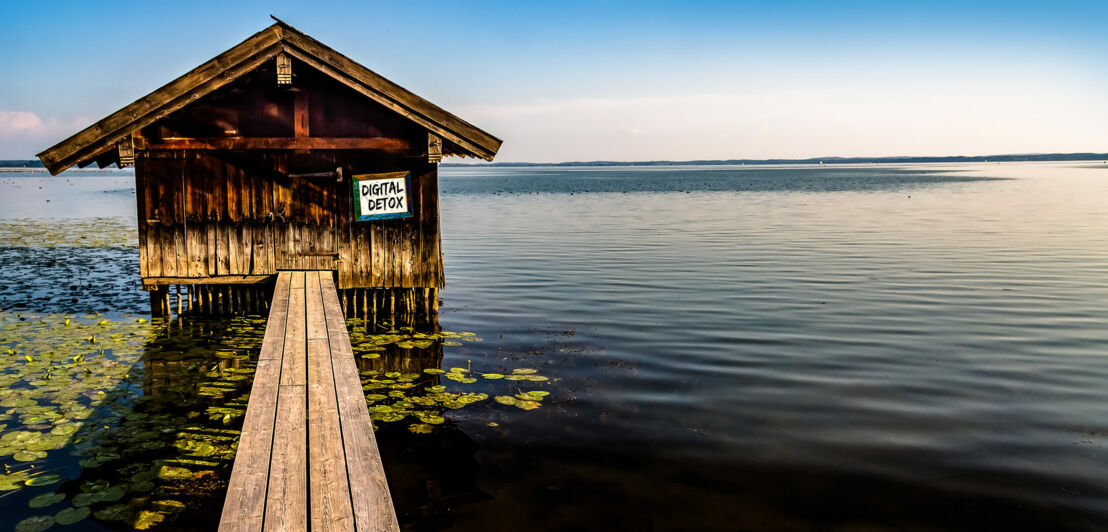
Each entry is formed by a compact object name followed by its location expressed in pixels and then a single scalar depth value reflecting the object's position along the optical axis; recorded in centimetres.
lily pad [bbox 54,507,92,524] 587
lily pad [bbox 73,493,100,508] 616
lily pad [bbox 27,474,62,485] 649
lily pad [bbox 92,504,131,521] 595
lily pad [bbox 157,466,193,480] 666
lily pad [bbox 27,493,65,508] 612
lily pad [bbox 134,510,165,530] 582
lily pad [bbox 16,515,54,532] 575
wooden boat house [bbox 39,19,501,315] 1117
